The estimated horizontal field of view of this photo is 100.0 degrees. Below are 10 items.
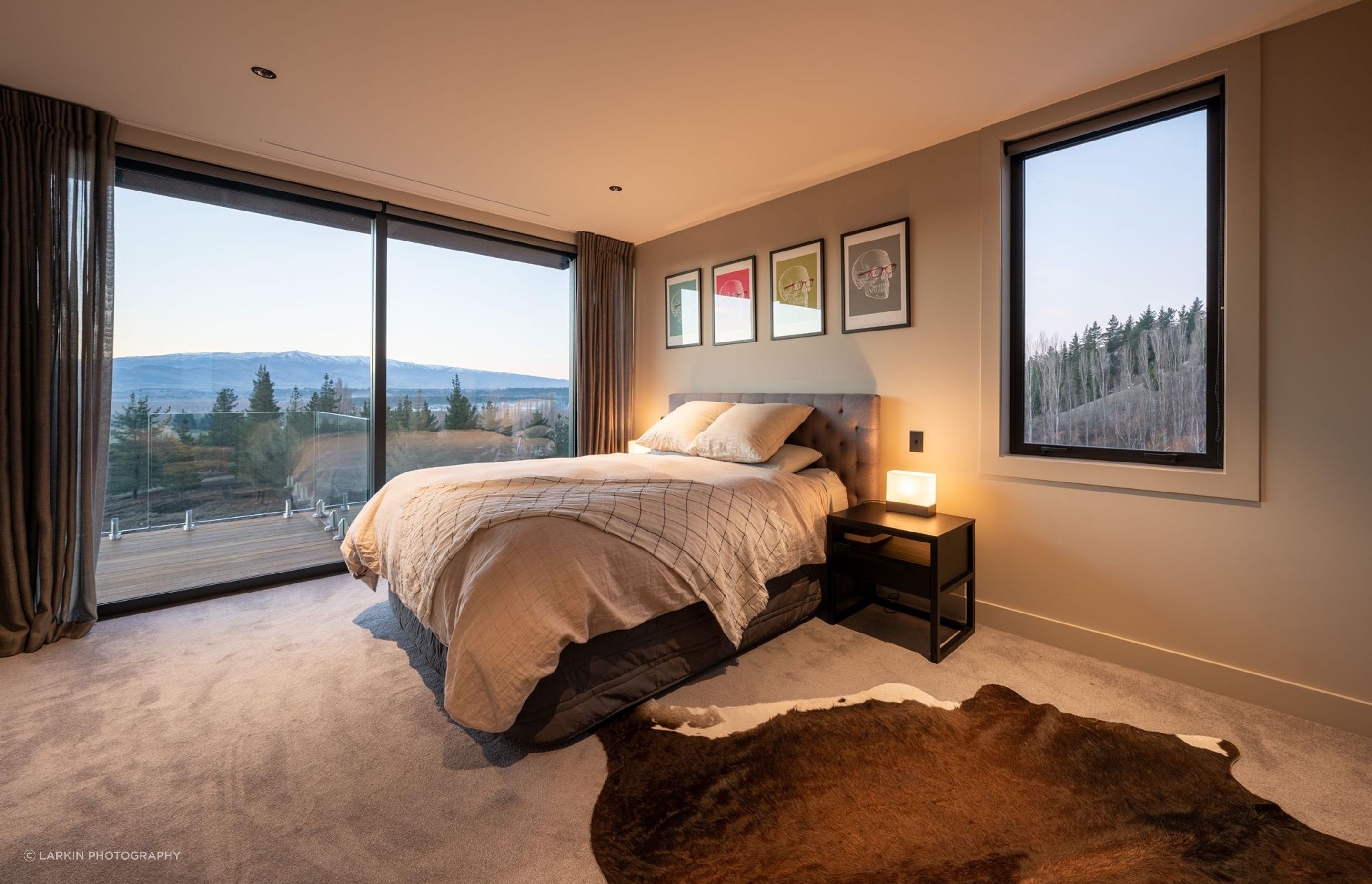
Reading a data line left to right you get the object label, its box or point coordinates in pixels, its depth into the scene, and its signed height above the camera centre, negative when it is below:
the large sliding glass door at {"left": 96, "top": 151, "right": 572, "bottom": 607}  3.07 +0.45
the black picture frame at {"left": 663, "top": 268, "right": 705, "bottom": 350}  4.51 +1.10
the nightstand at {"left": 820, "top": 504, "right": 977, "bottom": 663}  2.42 -0.53
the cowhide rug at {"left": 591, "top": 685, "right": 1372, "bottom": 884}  1.35 -0.98
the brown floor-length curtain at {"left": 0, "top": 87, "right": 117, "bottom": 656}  2.54 +0.37
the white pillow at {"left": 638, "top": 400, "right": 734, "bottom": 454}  3.57 +0.10
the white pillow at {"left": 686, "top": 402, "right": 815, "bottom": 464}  3.11 +0.05
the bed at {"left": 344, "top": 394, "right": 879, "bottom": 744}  1.65 -0.53
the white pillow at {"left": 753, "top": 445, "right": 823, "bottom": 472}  3.06 -0.09
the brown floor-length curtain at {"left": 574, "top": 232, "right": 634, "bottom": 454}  4.57 +0.79
